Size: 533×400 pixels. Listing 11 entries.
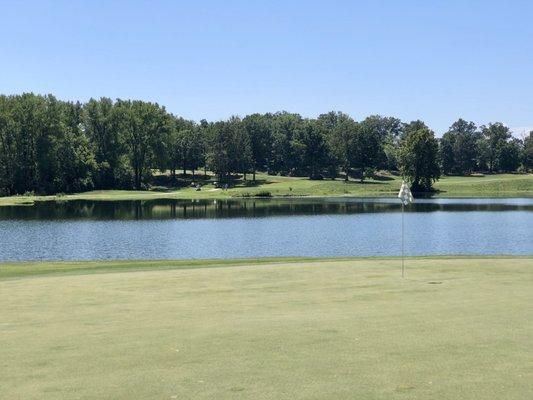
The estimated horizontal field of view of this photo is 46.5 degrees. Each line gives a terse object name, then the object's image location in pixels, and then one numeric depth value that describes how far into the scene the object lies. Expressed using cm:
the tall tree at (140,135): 14862
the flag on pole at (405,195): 2489
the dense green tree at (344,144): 17312
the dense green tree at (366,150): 17425
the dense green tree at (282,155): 18988
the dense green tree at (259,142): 19488
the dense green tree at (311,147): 17700
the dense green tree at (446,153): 19662
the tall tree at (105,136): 14825
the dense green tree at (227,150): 16312
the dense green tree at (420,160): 13812
